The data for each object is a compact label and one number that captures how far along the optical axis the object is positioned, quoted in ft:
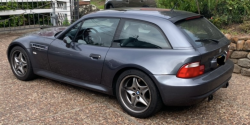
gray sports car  11.53
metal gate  33.13
